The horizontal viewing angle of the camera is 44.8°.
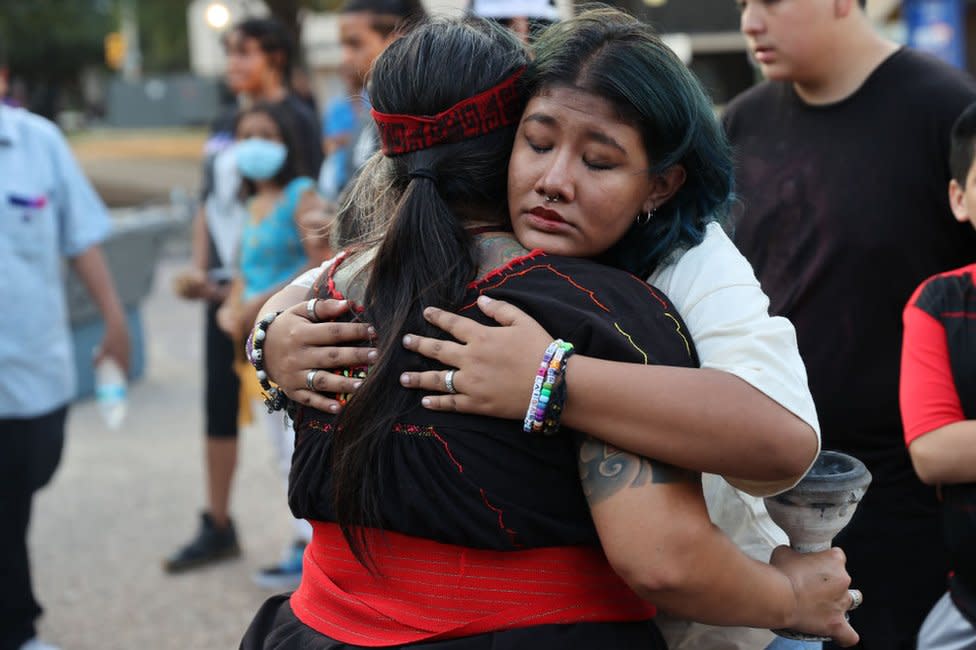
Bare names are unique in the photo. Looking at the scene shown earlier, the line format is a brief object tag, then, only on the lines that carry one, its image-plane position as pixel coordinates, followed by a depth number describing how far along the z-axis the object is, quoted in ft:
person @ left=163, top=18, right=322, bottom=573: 17.08
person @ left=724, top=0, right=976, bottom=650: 9.27
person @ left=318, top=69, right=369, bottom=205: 18.22
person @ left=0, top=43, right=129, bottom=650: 13.03
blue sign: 33.96
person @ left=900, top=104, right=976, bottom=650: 7.97
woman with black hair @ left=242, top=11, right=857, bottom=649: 5.32
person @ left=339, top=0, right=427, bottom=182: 16.29
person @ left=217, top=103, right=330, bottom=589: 15.96
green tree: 152.46
